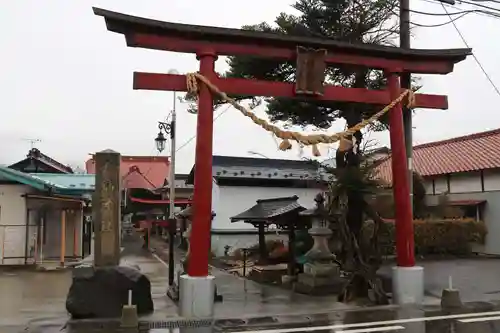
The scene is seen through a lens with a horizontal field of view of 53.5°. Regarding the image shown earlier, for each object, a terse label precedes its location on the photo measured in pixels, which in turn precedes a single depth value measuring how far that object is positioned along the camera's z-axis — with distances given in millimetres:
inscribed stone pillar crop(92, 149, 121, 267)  11859
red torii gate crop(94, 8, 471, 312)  11508
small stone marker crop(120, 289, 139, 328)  10359
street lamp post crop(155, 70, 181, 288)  15112
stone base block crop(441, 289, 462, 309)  12523
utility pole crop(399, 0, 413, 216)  15030
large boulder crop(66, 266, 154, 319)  11352
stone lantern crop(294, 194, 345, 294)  15531
